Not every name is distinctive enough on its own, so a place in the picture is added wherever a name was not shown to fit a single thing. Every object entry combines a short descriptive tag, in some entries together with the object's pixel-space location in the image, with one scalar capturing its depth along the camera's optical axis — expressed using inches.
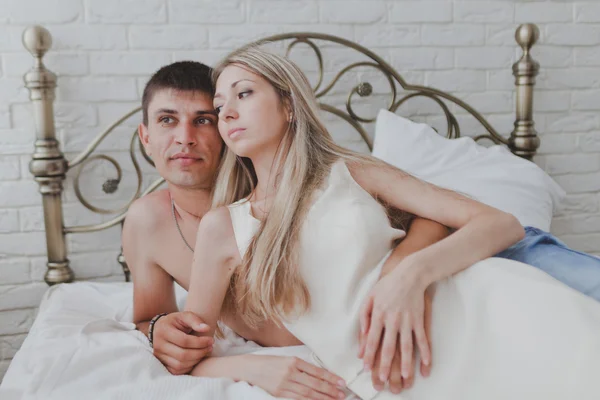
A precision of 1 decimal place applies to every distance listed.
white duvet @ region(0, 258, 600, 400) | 32.1
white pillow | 68.4
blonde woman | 34.2
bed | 40.1
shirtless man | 45.3
